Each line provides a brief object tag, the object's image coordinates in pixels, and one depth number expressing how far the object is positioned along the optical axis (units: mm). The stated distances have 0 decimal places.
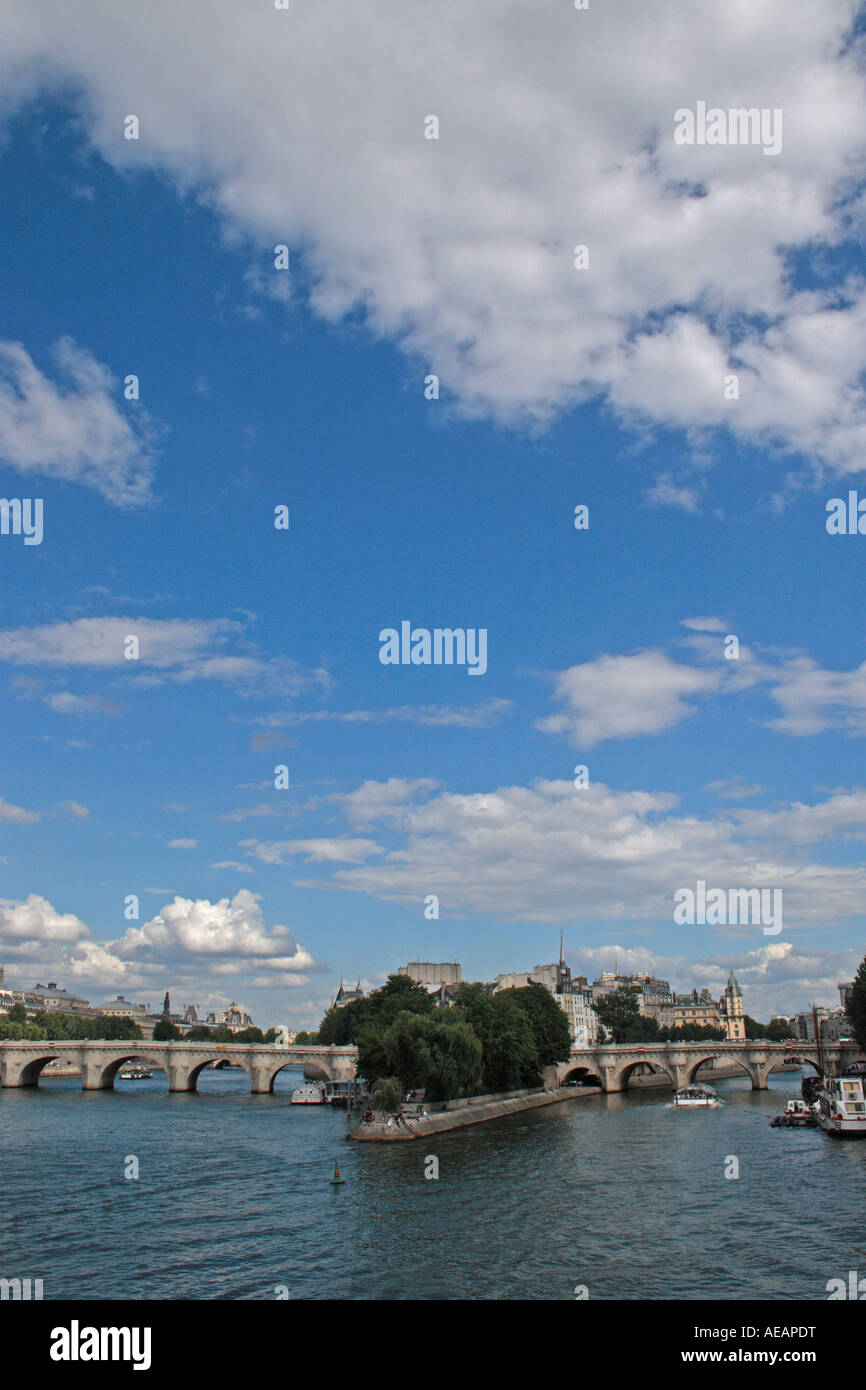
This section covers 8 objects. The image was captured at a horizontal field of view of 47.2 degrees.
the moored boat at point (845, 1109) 74812
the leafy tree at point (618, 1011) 186375
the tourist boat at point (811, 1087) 103562
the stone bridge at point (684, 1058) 121750
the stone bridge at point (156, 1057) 125750
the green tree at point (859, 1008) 116438
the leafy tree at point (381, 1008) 101875
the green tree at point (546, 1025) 115500
